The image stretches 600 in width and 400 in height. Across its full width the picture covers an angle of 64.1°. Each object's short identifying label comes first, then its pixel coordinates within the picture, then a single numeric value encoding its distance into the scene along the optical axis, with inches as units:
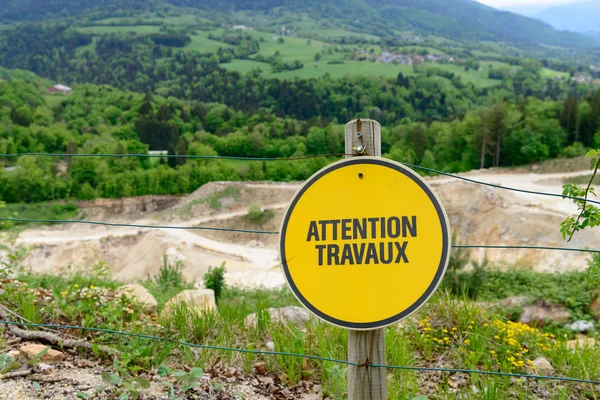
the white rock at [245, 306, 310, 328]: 165.0
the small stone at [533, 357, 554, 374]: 147.3
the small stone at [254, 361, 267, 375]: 134.8
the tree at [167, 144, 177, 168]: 2052.2
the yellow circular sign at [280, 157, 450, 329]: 80.5
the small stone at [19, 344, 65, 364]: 130.0
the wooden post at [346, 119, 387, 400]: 84.2
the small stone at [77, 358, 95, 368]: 131.1
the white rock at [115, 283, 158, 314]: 185.8
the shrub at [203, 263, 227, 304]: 392.8
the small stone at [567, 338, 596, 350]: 151.0
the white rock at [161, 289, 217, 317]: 161.5
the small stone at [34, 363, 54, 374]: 126.1
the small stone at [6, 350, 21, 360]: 129.8
